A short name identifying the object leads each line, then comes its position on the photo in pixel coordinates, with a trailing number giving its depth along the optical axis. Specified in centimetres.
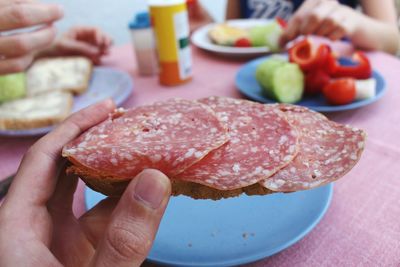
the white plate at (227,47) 63
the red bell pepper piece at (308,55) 51
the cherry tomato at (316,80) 50
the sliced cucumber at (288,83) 48
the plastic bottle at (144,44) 60
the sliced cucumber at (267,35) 60
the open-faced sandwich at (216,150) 28
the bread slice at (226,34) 67
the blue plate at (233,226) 30
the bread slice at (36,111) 47
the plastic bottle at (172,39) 54
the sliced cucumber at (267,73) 49
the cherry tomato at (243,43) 65
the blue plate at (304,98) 46
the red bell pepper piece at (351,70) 51
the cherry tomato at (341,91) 47
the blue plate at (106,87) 53
